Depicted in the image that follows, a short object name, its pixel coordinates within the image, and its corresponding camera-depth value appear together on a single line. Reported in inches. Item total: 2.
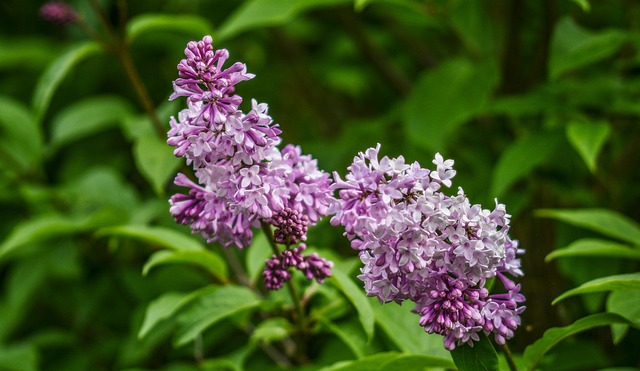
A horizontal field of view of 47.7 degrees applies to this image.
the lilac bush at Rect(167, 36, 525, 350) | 57.7
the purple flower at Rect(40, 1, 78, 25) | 130.7
